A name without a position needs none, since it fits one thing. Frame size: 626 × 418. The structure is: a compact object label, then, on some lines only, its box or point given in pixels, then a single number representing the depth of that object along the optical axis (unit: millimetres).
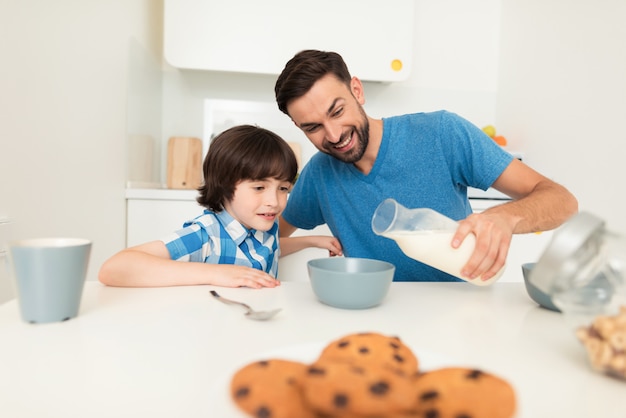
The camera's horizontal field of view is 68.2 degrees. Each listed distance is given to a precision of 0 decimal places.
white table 388
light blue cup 563
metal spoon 605
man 1165
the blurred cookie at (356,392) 280
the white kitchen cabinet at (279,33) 2031
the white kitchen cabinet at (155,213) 1899
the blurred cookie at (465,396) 312
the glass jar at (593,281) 415
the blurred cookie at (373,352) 363
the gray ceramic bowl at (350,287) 662
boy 1082
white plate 352
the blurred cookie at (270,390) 308
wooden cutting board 2262
